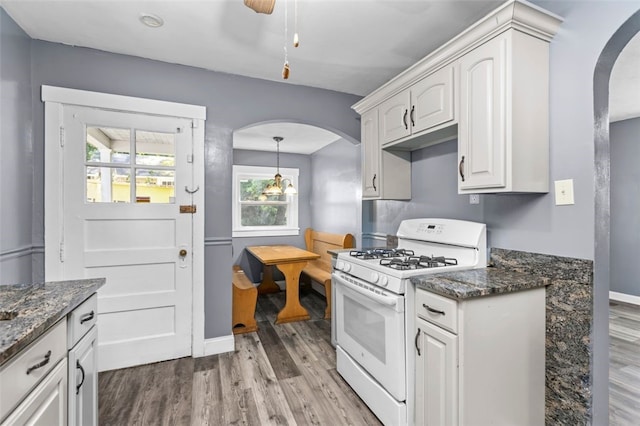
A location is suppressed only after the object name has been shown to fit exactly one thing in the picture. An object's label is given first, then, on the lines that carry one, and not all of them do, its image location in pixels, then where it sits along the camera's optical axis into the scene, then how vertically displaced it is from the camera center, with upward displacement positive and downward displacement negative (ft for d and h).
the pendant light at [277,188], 14.88 +1.18
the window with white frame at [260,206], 17.06 +0.33
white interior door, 7.59 -0.36
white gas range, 5.46 -1.83
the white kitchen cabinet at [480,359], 4.59 -2.39
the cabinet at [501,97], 5.09 +2.06
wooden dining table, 11.50 -2.59
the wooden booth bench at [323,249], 12.16 -2.02
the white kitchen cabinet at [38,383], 2.65 -1.71
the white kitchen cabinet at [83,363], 3.90 -2.14
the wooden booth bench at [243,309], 10.39 -3.36
